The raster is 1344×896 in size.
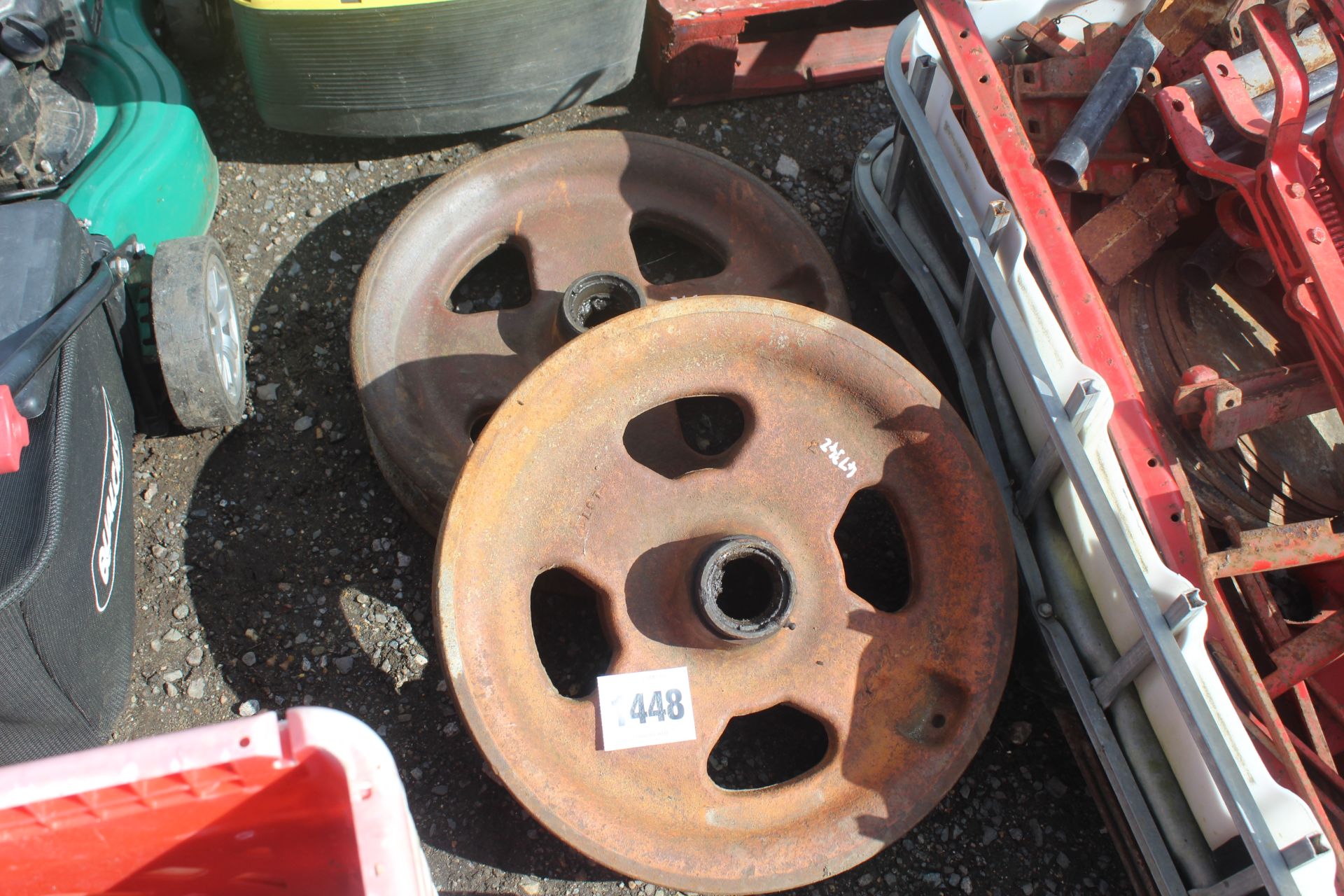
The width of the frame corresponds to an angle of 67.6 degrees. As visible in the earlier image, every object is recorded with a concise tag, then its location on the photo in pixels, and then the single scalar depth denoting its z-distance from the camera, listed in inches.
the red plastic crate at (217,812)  53.3
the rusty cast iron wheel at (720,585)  71.6
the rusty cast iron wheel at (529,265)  93.2
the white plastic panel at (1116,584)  62.1
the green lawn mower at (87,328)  69.5
